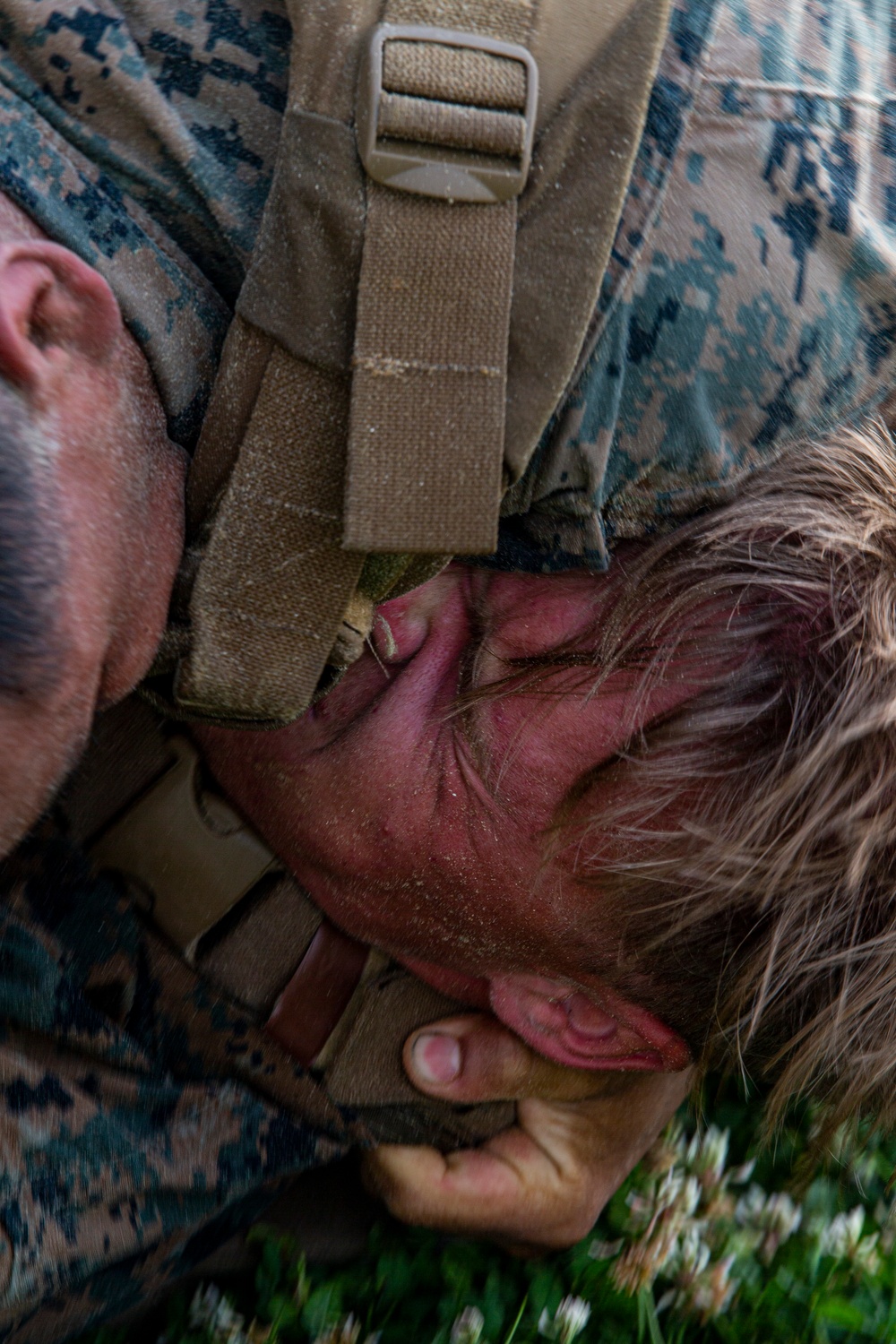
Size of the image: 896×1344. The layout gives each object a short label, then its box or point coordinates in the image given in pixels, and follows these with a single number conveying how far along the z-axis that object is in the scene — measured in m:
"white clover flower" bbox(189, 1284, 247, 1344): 0.84
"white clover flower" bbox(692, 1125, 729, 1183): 0.90
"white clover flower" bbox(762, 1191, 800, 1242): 0.88
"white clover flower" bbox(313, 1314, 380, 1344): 0.84
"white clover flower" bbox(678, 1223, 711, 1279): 0.86
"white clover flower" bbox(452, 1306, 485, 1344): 0.84
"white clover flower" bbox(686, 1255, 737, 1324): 0.85
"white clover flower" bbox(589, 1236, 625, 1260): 0.87
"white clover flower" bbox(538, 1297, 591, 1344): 0.85
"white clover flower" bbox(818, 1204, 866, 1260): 0.87
